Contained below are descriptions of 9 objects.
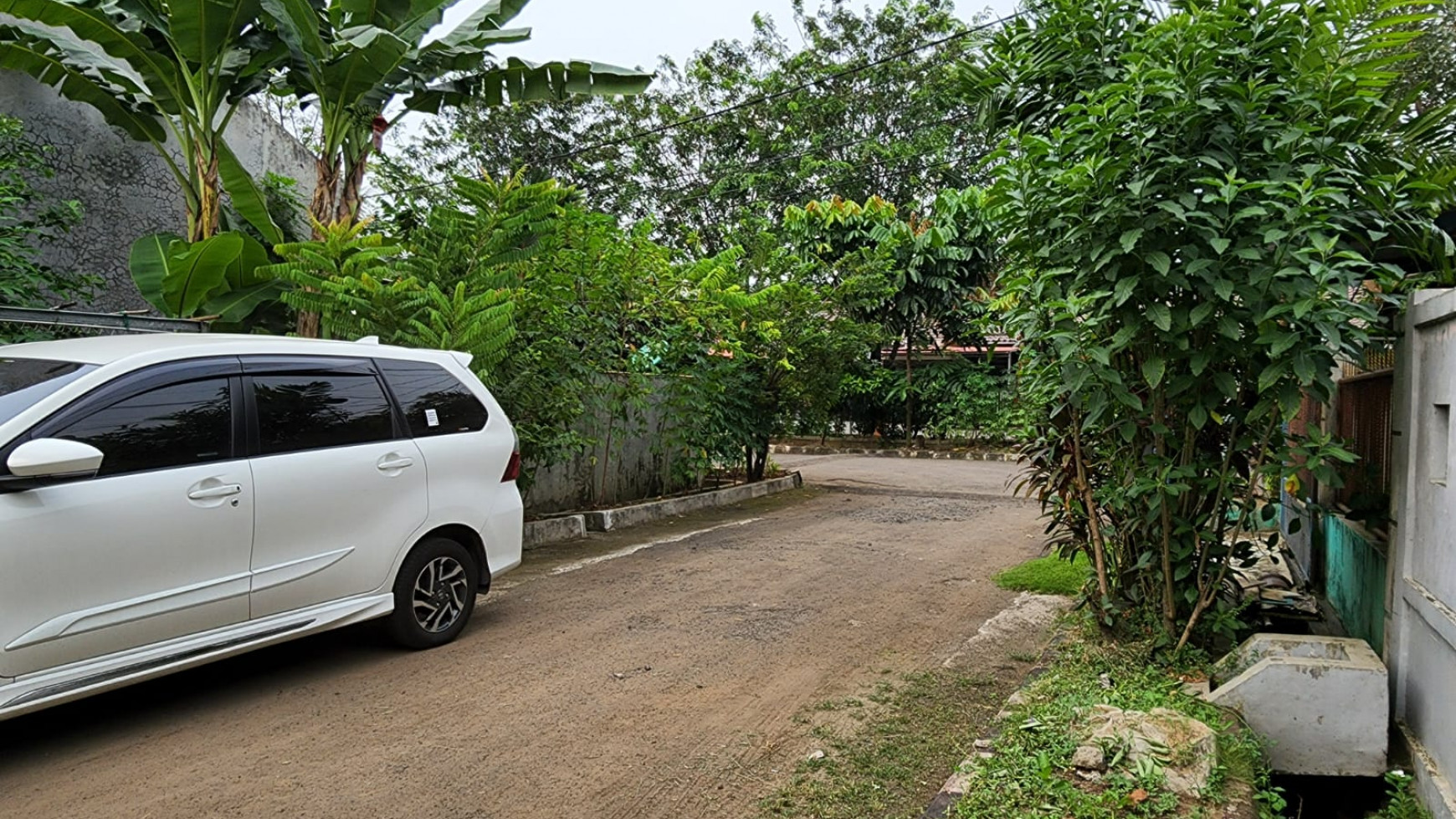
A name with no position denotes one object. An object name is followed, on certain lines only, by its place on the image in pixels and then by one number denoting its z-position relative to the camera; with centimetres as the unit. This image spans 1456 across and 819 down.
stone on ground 333
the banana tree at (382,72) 793
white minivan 360
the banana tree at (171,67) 749
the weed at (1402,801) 347
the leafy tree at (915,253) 2091
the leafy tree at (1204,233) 389
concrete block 376
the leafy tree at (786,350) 1304
